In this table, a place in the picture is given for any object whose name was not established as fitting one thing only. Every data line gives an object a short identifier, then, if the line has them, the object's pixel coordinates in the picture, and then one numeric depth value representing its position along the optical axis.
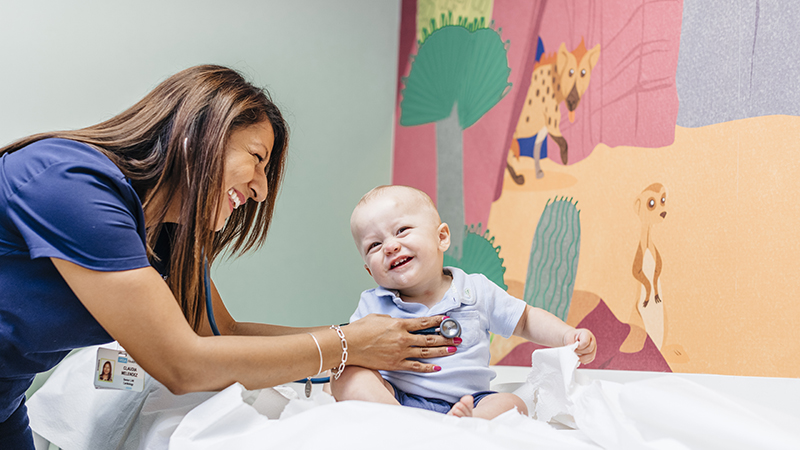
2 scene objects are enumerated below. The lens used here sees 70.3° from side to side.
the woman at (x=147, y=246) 0.86
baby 1.17
